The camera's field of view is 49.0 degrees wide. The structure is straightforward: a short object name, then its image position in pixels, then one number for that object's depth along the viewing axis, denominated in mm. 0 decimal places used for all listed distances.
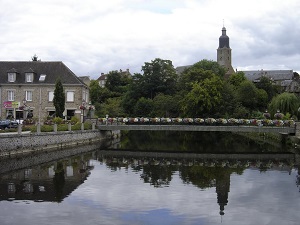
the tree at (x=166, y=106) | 54262
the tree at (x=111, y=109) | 56009
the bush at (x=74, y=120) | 34707
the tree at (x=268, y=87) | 61346
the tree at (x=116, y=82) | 74834
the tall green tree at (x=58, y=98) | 35358
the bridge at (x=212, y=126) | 31261
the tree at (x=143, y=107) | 56597
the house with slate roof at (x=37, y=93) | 40783
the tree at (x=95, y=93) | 71285
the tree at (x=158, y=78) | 60318
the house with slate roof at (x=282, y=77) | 71662
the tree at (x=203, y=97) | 47393
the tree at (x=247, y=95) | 55324
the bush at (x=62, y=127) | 29400
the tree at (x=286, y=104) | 40073
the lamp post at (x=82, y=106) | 36866
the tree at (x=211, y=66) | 64577
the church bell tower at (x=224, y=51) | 98017
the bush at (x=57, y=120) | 32347
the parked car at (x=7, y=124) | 30032
